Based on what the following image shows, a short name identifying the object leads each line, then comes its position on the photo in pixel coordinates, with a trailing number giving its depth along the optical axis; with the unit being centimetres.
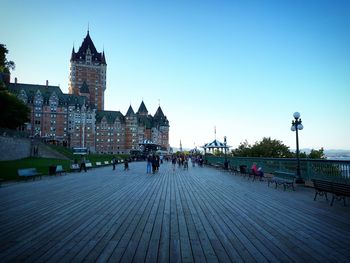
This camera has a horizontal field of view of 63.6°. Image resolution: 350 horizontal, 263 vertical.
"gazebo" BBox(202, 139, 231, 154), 4099
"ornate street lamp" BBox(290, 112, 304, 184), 1793
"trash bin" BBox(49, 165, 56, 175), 2348
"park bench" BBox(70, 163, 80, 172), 2910
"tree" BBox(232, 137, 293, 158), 4362
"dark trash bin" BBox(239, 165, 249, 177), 2292
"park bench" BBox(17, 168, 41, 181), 1812
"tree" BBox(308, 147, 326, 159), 3862
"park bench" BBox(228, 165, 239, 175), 2694
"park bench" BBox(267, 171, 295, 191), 1441
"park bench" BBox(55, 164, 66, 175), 2384
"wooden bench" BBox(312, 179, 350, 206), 920
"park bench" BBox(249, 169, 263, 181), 1991
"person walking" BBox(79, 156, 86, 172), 2975
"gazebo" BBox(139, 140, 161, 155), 5456
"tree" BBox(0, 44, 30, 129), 4962
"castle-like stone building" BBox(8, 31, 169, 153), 10638
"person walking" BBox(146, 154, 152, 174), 2745
